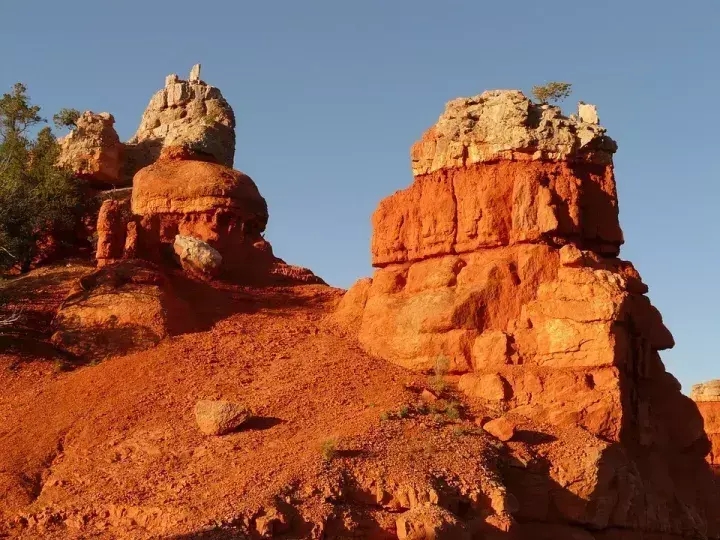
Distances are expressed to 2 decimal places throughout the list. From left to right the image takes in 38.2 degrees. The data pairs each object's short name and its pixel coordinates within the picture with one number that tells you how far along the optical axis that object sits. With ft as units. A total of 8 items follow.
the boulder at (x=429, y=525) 54.90
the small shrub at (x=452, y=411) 68.54
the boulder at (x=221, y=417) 65.87
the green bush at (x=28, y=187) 99.96
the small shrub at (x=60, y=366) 77.97
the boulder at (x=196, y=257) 94.79
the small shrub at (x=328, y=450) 59.52
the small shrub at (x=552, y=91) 88.99
